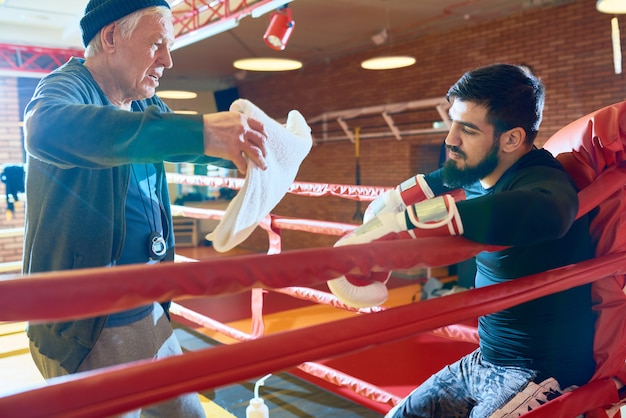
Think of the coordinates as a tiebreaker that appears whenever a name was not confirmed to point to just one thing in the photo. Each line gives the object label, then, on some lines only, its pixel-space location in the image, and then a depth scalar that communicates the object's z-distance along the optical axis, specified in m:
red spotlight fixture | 4.29
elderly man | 0.78
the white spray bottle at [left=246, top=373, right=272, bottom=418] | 2.17
